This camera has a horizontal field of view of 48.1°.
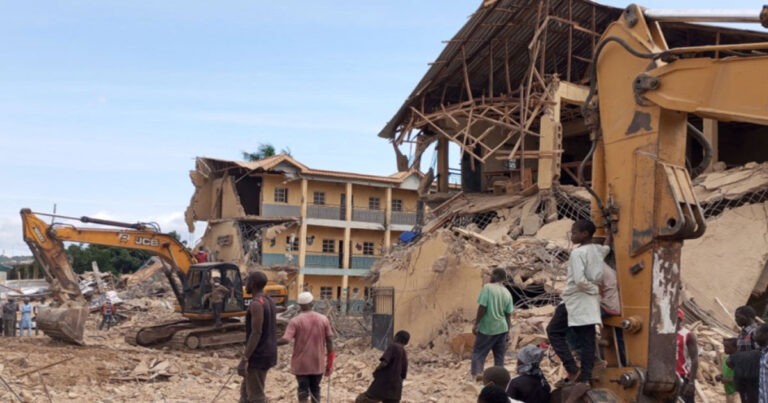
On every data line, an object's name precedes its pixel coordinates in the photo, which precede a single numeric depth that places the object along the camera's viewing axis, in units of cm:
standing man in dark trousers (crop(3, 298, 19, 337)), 2558
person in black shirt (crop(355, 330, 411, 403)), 859
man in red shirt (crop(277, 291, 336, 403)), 902
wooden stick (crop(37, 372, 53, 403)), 1059
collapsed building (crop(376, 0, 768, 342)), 1630
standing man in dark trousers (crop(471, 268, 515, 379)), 1143
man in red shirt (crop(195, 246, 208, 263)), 2564
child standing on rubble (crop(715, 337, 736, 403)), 852
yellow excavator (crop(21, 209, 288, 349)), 2116
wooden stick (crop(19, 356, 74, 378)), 1255
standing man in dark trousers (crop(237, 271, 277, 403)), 852
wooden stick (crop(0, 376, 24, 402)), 1025
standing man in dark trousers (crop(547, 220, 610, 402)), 638
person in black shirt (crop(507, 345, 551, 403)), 671
